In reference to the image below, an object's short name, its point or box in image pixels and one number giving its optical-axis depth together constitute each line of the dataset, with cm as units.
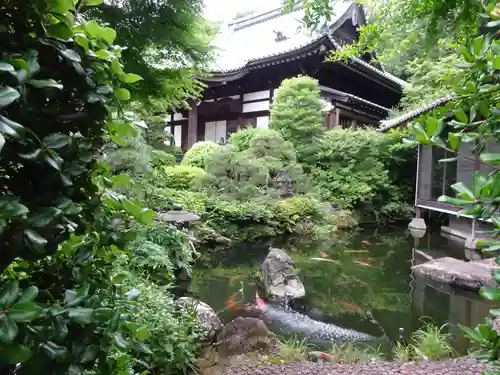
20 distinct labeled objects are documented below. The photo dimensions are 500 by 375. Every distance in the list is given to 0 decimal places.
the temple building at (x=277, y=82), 1199
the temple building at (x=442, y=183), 852
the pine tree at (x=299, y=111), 1127
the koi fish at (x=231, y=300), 507
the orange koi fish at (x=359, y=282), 622
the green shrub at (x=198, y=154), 1152
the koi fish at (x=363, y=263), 747
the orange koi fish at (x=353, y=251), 848
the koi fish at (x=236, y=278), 621
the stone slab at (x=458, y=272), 552
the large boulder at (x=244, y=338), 343
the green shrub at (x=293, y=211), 949
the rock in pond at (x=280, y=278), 537
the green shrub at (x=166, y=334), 267
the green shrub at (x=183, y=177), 961
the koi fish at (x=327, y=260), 756
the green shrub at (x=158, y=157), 474
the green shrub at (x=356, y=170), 1217
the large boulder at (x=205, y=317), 344
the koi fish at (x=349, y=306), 508
